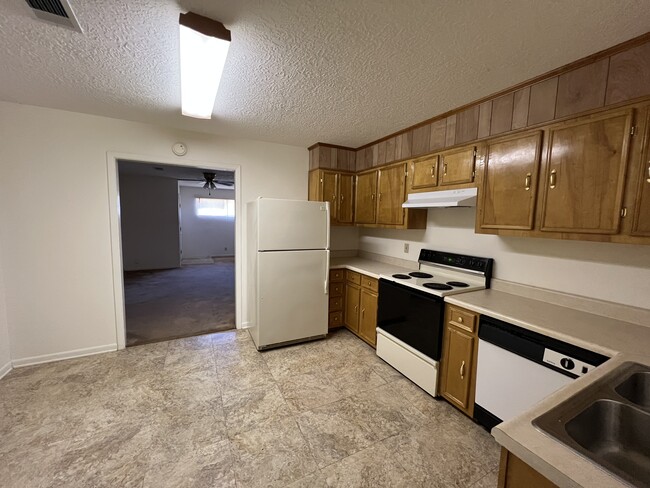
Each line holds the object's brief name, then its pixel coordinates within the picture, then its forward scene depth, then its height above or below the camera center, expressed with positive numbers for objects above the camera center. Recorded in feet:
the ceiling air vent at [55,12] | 3.99 +3.16
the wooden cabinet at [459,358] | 6.22 -3.24
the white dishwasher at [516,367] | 4.57 -2.70
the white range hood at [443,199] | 7.07 +0.77
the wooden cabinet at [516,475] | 2.24 -2.17
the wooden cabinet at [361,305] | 9.71 -3.23
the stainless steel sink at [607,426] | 2.57 -2.03
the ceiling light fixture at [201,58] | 4.34 +3.10
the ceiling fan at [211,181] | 18.23 +3.00
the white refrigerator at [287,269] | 9.29 -1.80
